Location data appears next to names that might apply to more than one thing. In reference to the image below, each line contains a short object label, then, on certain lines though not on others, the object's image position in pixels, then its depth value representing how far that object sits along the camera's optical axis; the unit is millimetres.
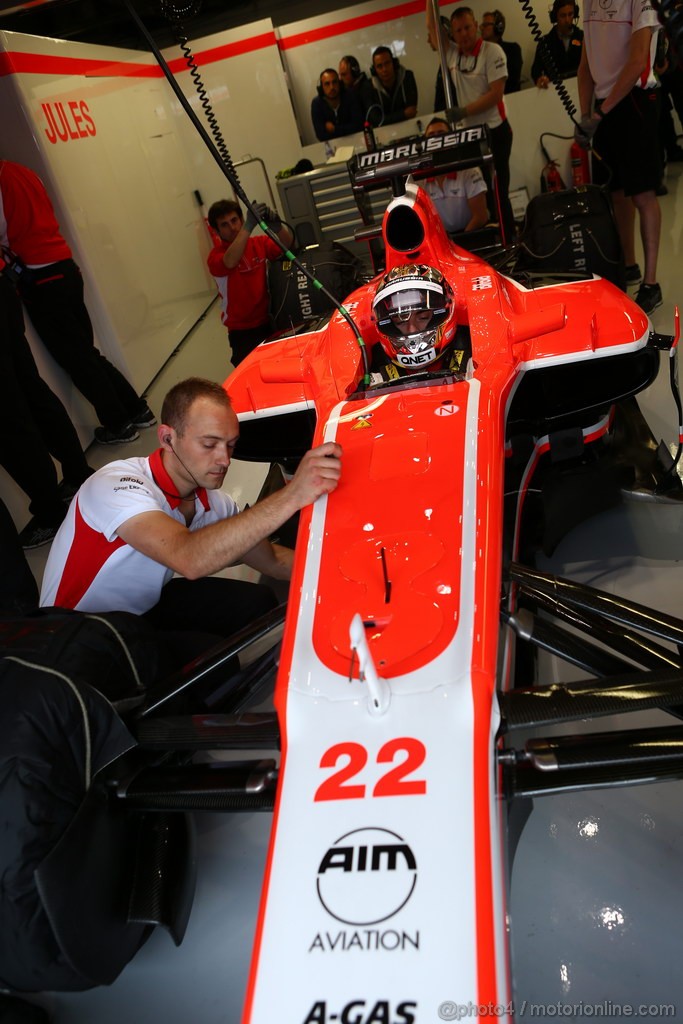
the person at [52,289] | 4664
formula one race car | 1396
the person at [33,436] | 4125
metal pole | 6094
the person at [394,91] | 8914
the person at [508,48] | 8750
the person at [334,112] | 9016
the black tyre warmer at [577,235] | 4305
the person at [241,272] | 4863
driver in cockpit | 2854
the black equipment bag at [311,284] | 4625
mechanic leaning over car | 2174
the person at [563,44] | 7914
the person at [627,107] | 4414
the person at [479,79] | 6496
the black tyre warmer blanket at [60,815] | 1585
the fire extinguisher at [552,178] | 7520
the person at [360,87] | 9000
